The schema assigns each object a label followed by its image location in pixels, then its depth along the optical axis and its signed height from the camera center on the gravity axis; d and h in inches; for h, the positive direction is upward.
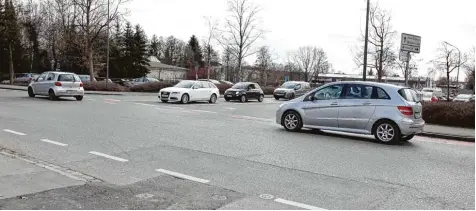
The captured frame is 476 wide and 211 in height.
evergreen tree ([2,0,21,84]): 1688.0 +243.6
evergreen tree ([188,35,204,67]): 3764.8 +370.5
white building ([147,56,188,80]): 3336.6 +155.8
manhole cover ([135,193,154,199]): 211.3 -53.4
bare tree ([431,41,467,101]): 1621.9 +136.9
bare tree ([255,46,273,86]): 3070.9 +216.5
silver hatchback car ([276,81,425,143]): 424.2 -17.2
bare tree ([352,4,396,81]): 1331.2 +155.7
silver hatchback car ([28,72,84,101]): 887.4 +3.8
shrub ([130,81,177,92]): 1493.6 +8.4
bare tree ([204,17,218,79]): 2209.8 +272.7
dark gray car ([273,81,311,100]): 1444.1 +9.5
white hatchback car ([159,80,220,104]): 956.6 -5.1
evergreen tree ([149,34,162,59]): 3907.5 +402.1
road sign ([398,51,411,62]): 590.2 +55.5
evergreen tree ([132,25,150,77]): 2532.0 +197.5
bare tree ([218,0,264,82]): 1989.4 +252.6
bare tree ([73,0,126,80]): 1646.2 +266.1
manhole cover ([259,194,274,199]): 217.3 -53.5
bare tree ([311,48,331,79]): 4446.4 +320.6
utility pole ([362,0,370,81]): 825.7 +112.6
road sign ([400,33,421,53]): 582.9 +73.3
